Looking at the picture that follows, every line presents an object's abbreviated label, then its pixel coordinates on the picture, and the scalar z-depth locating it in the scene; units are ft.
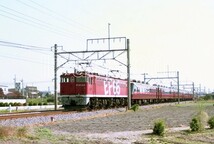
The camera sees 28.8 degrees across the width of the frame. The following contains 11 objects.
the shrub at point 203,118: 81.90
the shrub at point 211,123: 83.55
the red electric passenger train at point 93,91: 132.67
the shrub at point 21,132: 56.67
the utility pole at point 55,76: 133.94
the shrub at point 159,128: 68.90
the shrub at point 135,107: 152.15
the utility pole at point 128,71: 151.64
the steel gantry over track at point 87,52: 135.97
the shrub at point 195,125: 76.74
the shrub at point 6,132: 53.72
